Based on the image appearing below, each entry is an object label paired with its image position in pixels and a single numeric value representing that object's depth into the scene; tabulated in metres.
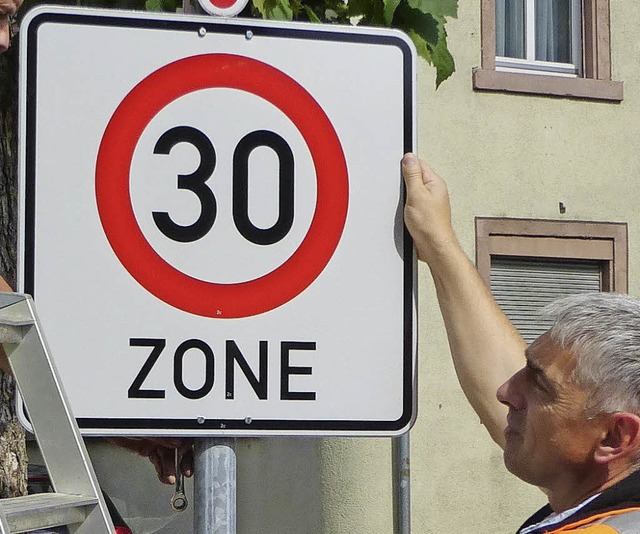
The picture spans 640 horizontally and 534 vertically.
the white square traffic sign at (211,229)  4.79
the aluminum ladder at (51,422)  4.36
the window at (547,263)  23.28
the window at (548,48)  23.16
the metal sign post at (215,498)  4.52
